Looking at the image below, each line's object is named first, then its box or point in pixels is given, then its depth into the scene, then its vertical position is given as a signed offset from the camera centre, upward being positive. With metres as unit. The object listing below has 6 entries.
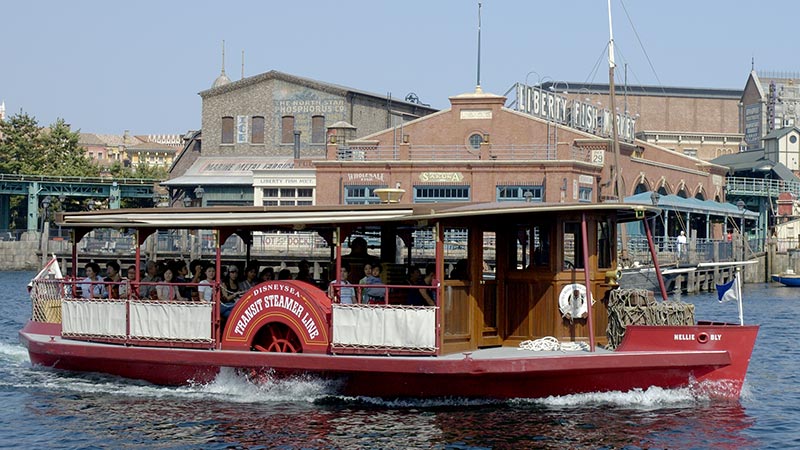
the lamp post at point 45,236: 48.94 +1.22
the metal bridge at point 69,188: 80.25 +5.16
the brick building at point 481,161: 58.91 +5.27
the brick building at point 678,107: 117.88 +15.80
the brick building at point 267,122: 73.19 +8.85
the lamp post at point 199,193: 63.53 +3.83
